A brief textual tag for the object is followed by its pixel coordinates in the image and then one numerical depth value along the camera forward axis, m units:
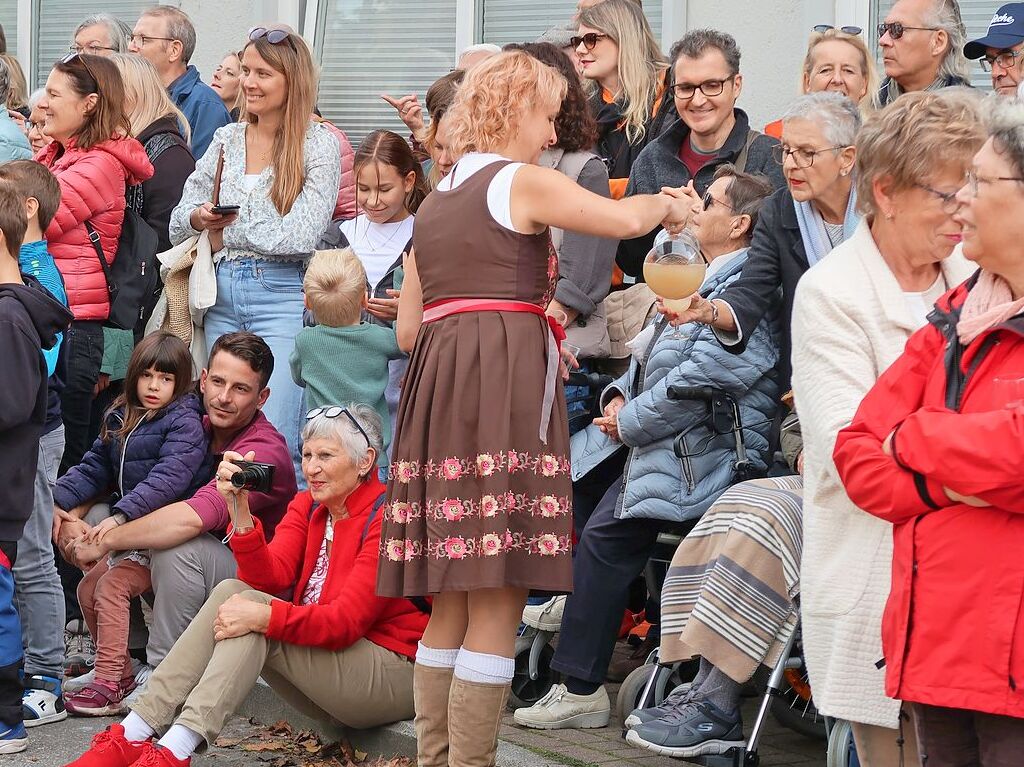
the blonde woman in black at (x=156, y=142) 7.49
